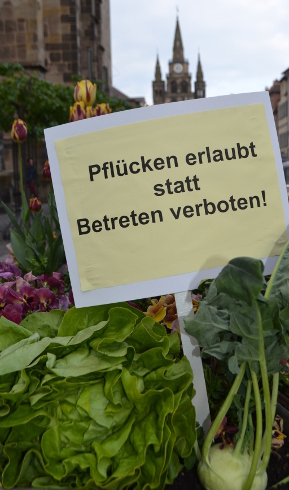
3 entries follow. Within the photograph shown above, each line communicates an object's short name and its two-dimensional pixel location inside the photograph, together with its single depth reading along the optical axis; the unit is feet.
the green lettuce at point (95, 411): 3.72
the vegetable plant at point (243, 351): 3.84
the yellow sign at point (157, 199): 4.61
